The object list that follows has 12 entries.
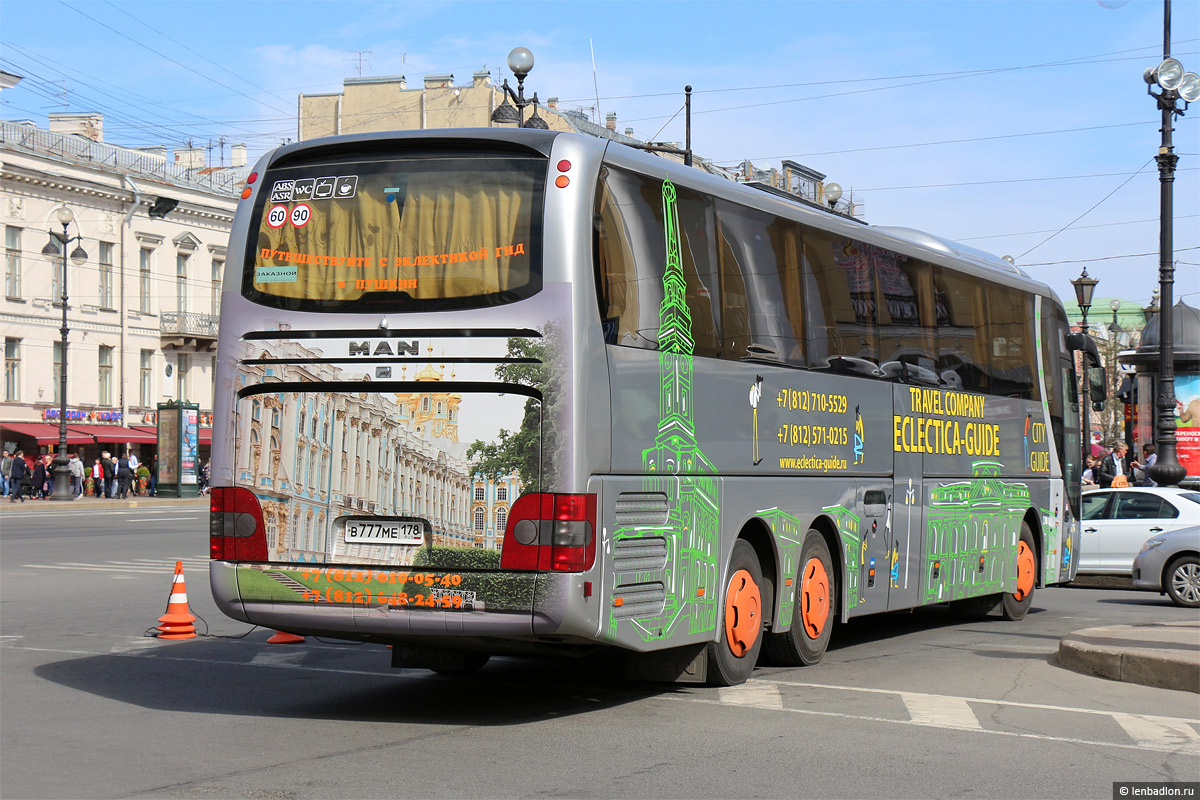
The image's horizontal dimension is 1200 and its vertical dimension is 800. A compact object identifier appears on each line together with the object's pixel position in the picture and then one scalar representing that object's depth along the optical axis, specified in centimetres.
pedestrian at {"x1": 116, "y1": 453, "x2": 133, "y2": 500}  5253
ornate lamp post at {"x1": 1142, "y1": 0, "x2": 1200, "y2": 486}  2295
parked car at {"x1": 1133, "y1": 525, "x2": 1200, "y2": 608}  1816
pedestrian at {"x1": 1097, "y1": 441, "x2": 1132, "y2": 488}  2917
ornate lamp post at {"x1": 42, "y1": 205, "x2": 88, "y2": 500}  4581
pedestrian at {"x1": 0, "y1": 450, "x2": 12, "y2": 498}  5053
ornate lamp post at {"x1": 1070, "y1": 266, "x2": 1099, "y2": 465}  3123
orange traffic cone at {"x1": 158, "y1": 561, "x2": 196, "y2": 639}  1299
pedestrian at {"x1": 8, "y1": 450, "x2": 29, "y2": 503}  4606
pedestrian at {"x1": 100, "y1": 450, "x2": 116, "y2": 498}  5359
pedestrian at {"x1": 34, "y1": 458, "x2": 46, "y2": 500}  4912
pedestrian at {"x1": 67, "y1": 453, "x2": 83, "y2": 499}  4988
